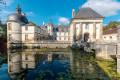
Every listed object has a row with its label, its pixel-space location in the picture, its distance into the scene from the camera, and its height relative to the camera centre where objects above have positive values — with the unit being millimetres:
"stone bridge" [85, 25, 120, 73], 6288 -1180
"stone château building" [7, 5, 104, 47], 16547 +3457
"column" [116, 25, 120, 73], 4609 -1302
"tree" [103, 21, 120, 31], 30388 +8172
